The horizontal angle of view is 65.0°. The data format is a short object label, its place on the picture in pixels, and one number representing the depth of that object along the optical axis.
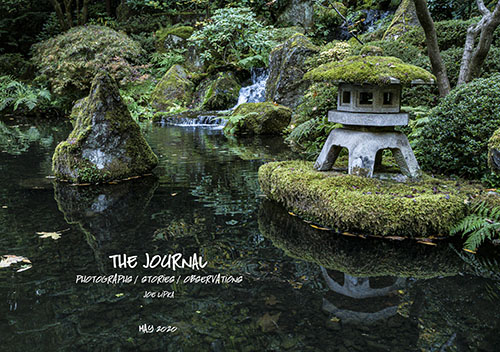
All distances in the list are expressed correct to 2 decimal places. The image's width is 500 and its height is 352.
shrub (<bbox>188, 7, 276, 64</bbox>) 17.91
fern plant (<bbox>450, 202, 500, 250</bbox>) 3.82
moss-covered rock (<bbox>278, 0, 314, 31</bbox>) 20.84
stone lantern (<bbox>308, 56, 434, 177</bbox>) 4.66
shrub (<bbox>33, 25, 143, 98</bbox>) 18.45
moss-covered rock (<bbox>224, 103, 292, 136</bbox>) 12.73
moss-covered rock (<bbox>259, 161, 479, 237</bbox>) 4.12
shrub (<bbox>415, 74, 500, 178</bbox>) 4.74
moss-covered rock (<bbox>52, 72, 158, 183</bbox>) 6.64
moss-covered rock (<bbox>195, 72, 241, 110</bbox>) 16.58
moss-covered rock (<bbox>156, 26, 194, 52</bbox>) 21.95
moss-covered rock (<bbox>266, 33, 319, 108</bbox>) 12.70
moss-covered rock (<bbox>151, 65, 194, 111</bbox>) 18.03
